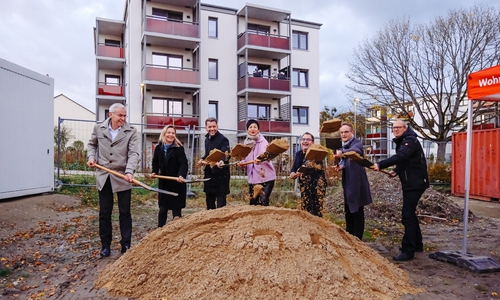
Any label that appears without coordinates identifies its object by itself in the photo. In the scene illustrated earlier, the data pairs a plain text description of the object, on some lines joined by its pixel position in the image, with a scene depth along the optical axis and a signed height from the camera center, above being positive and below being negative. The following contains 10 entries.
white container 7.77 +0.20
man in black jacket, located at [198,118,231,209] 5.33 -0.45
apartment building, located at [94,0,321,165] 22.31 +4.69
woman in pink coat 5.27 -0.39
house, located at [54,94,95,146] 44.62 +3.69
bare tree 18.05 +3.59
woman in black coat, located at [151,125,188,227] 5.32 -0.38
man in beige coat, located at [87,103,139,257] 4.61 -0.26
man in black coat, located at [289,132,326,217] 5.32 -0.58
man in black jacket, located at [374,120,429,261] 4.78 -0.41
